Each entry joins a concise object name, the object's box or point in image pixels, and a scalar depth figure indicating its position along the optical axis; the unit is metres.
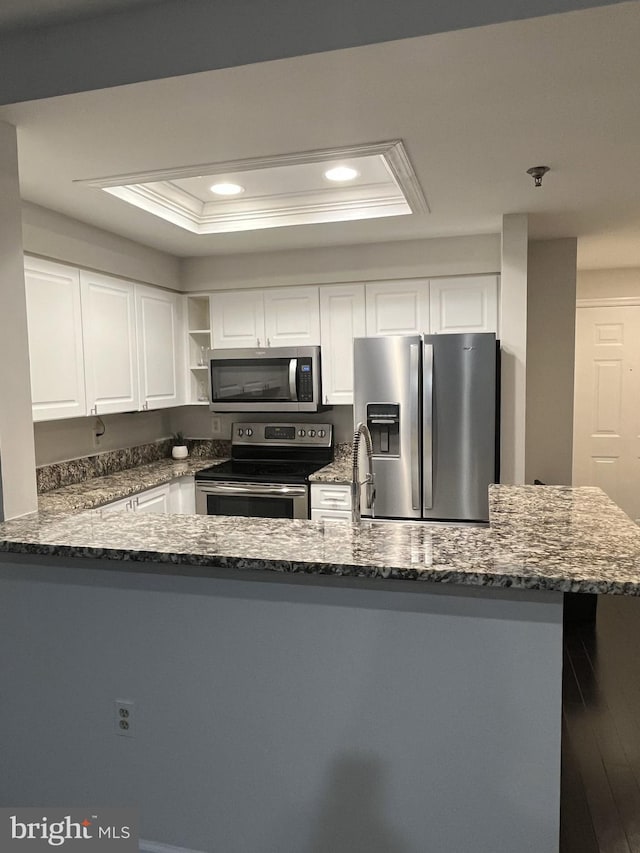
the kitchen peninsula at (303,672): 1.50
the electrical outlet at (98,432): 3.79
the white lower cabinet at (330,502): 3.65
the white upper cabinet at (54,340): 2.88
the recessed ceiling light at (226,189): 3.10
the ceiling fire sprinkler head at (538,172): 2.46
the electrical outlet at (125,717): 1.79
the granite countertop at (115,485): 2.95
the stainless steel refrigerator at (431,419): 3.28
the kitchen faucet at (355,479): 2.09
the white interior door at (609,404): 5.48
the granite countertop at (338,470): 3.66
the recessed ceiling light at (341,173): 2.87
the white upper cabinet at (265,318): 4.06
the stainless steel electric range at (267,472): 3.74
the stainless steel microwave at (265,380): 3.95
